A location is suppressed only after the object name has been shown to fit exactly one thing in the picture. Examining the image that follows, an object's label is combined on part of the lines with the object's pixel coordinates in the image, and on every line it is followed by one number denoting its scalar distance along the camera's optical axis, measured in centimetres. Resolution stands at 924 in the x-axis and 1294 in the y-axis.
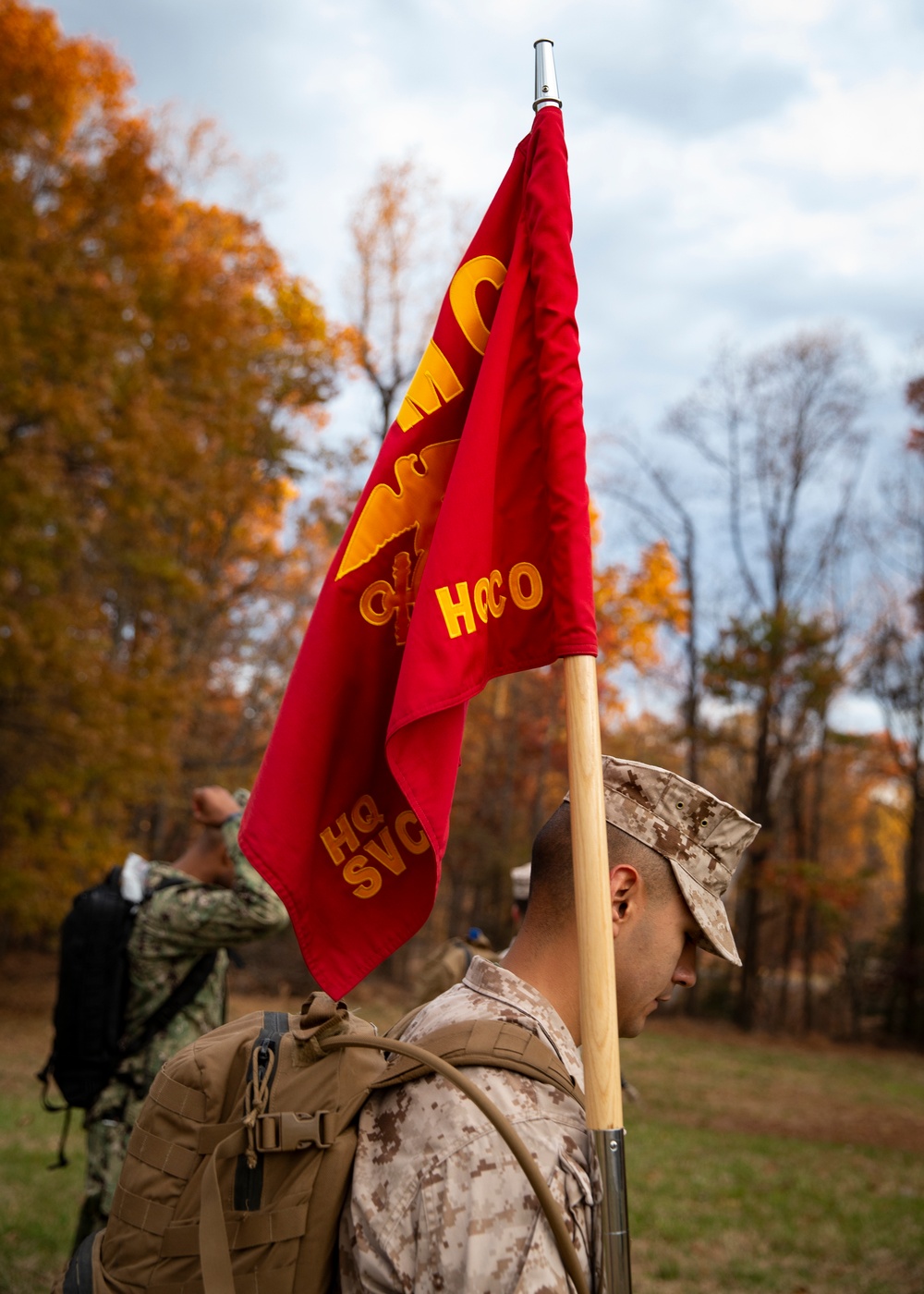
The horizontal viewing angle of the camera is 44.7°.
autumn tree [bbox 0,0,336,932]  1432
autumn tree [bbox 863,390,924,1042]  2511
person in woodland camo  459
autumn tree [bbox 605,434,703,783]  2927
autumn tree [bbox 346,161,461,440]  2325
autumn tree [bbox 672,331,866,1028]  2622
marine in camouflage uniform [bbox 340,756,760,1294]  165
